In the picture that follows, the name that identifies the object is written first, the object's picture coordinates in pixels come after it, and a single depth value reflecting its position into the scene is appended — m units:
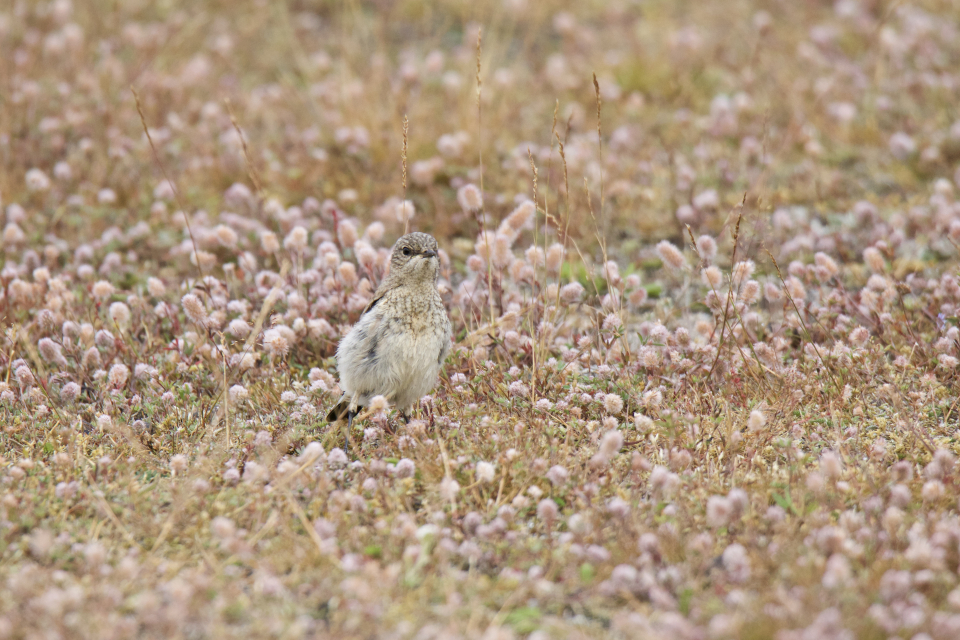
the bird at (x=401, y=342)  10.45
